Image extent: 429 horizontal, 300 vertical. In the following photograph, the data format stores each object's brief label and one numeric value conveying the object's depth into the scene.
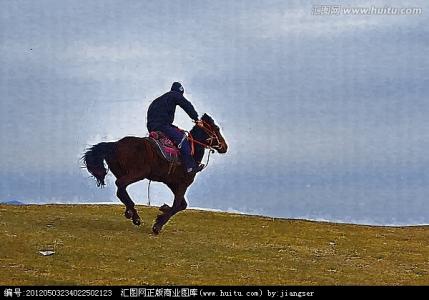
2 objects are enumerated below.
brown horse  23.69
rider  24.25
